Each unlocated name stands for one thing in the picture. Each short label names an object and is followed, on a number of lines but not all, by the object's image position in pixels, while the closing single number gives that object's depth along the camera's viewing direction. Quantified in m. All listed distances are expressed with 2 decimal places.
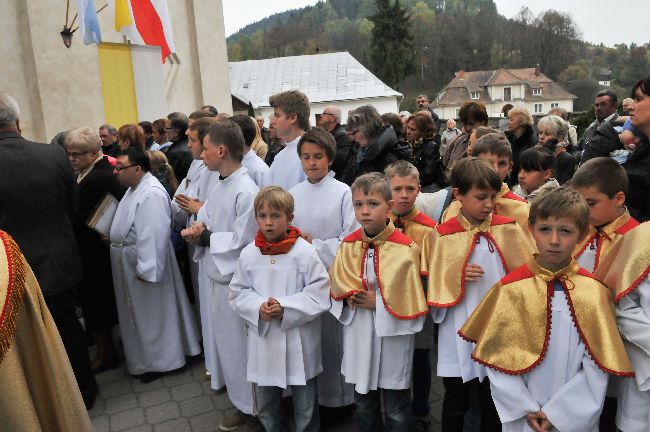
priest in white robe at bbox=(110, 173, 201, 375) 4.65
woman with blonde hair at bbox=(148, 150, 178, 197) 5.77
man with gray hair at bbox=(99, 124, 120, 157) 7.16
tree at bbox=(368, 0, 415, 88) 57.28
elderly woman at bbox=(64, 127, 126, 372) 4.95
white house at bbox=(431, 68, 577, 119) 68.25
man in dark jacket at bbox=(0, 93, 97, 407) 3.88
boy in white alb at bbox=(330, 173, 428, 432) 3.07
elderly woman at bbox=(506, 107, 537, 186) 5.53
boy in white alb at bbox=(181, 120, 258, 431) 3.81
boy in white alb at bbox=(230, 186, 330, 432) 3.27
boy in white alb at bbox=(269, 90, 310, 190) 4.39
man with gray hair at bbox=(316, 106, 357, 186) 5.33
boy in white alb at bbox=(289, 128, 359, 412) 3.67
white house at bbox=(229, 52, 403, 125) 43.78
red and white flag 11.01
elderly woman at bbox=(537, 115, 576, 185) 5.22
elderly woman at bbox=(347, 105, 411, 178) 4.82
